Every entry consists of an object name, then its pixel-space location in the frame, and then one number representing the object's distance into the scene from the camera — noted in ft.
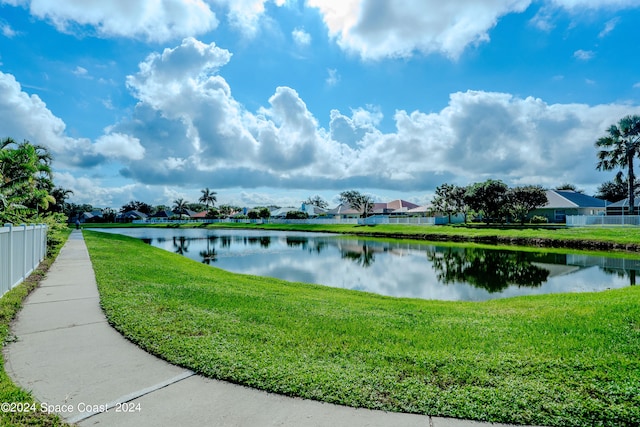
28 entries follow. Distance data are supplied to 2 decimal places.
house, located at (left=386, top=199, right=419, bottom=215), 262.51
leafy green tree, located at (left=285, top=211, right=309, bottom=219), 265.17
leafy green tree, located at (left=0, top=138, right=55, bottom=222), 37.32
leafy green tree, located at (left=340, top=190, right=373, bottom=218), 242.17
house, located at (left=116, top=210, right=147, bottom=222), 377.28
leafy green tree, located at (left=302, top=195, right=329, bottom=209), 391.04
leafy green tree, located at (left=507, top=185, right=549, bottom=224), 152.25
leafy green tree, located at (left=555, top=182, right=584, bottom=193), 298.35
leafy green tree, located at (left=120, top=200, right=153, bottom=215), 423.23
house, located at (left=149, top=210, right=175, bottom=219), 394.99
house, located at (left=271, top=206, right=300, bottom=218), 305.94
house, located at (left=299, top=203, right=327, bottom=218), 298.35
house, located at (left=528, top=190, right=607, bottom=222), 168.86
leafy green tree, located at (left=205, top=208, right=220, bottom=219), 338.54
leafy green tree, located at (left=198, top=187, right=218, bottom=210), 376.87
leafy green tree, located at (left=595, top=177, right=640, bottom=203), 247.70
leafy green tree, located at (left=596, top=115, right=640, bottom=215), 116.47
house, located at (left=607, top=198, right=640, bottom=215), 156.35
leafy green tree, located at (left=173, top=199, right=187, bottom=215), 374.02
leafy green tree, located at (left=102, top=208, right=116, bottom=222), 350.23
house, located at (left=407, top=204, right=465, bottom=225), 175.14
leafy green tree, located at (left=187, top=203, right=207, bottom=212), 497.29
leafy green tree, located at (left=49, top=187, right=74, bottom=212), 207.00
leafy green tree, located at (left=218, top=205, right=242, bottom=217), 372.31
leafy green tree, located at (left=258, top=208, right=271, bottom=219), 289.19
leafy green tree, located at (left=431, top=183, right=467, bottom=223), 194.08
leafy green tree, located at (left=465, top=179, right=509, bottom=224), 155.63
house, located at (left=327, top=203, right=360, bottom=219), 282.15
